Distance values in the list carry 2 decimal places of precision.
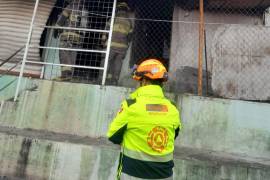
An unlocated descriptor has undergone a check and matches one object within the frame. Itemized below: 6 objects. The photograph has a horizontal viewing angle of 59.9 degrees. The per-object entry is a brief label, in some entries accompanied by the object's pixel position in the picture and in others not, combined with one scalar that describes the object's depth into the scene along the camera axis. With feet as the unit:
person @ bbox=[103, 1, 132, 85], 15.71
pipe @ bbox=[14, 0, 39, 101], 13.86
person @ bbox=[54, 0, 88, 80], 15.75
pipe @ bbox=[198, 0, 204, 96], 13.07
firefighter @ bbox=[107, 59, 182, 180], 5.52
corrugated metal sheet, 17.98
